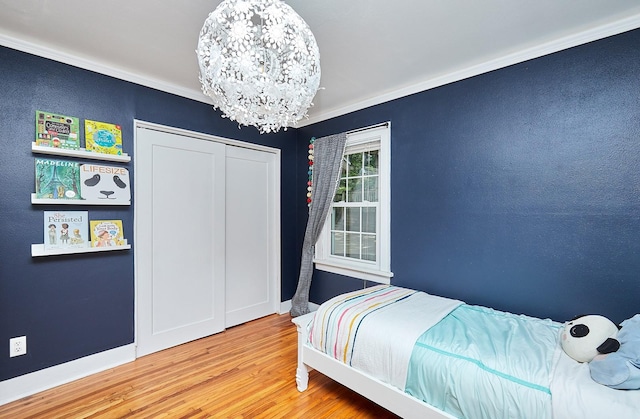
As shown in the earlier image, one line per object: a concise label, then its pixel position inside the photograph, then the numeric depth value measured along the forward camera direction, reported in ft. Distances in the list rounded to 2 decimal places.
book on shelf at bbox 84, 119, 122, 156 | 7.47
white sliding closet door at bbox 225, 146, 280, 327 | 10.54
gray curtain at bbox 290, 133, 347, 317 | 10.69
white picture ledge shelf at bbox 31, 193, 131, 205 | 6.70
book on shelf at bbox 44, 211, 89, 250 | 6.94
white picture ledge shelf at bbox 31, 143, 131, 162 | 6.73
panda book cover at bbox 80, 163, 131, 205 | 7.37
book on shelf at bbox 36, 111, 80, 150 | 6.84
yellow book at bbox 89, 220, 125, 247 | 7.53
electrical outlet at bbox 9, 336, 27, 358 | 6.56
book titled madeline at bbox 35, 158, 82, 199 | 6.84
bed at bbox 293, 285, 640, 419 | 4.02
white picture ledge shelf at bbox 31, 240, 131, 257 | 6.72
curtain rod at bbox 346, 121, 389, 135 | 9.53
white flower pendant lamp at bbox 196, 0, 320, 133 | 3.97
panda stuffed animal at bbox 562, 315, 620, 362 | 4.44
